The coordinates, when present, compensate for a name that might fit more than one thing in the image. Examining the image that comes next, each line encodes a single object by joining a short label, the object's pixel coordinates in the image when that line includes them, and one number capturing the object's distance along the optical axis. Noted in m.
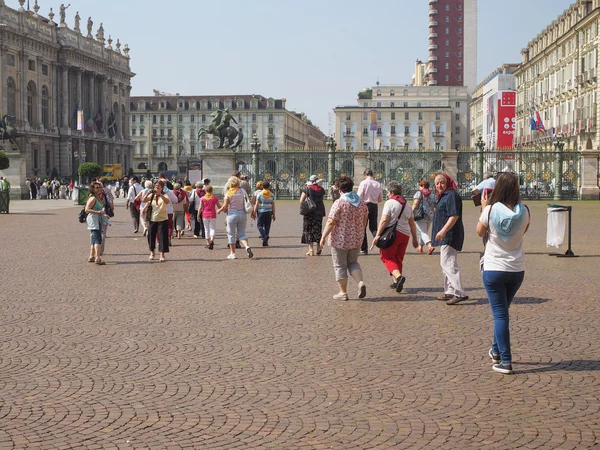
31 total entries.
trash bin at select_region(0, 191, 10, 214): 34.72
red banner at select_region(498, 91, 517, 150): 94.50
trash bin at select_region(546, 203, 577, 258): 16.12
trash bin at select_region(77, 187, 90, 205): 38.28
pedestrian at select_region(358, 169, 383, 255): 17.08
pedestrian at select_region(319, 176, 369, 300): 11.32
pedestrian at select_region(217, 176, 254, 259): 16.70
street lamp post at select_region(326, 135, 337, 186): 47.41
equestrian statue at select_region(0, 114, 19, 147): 49.16
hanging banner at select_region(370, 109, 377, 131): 85.84
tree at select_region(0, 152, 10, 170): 45.53
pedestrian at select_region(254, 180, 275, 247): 19.39
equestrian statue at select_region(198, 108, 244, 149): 43.75
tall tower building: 137.62
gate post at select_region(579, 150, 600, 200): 44.59
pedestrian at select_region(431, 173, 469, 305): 10.91
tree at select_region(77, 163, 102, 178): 72.59
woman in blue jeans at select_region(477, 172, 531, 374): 7.21
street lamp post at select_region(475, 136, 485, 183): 46.07
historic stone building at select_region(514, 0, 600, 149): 60.77
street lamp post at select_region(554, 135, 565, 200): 45.38
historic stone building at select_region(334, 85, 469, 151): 120.62
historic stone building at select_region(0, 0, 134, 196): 80.75
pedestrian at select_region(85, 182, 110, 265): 15.67
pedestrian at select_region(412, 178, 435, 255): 17.09
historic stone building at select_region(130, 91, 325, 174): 142.88
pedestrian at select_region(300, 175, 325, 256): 16.84
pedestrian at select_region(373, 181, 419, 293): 11.88
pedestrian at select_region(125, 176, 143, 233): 23.75
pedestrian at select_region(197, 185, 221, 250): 18.83
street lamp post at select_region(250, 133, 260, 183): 46.34
